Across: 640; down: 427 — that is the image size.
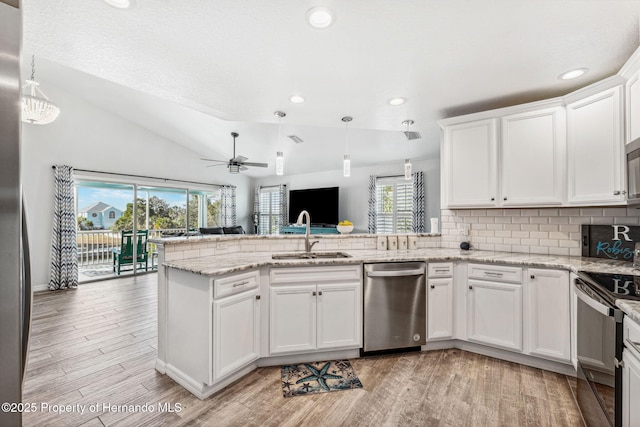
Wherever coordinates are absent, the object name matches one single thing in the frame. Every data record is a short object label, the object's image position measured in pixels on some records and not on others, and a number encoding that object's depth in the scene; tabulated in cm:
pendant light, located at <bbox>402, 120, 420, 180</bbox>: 293
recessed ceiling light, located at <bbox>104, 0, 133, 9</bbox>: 150
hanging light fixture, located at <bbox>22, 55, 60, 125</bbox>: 306
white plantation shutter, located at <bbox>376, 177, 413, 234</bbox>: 645
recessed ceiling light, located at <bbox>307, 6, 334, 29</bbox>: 154
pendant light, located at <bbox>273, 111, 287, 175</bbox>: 283
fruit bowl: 332
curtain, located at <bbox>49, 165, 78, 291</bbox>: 491
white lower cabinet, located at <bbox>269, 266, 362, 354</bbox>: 230
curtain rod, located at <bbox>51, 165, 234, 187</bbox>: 530
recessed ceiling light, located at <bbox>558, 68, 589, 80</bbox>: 216
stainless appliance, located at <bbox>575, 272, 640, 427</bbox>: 129
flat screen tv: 734
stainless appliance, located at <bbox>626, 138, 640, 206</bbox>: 185
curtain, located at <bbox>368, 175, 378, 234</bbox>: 673
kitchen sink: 266
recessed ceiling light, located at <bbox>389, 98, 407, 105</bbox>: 272
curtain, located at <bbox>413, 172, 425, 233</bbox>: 611
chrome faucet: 280
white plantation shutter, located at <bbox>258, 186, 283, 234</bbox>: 881
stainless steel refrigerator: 52
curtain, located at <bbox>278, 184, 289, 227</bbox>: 852
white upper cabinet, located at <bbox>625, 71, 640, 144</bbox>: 189
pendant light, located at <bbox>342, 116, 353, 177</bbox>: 288
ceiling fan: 528
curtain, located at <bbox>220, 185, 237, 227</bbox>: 820
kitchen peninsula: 195
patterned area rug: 202
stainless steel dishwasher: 246
